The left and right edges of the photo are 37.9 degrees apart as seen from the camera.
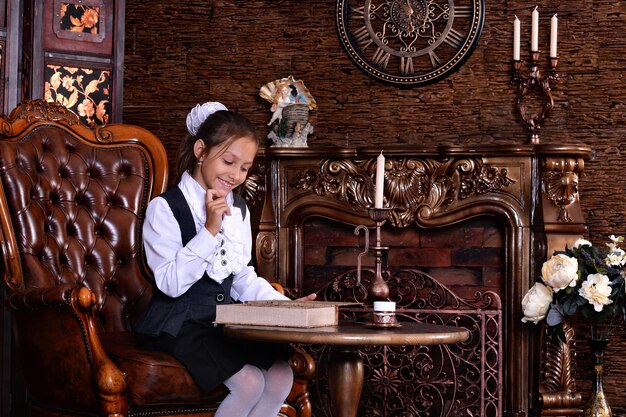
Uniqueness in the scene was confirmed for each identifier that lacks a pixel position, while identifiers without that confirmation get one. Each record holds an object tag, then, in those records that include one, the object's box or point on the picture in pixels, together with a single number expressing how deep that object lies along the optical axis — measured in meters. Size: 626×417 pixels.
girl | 2.57
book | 2.25
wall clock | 4.35
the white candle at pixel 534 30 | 4.08
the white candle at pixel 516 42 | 4.15
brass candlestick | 2.46
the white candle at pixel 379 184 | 2.49
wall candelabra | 4.13
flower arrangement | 3.66
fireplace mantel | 3.89
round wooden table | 2.14
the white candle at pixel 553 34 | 4.08
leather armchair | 2.58
